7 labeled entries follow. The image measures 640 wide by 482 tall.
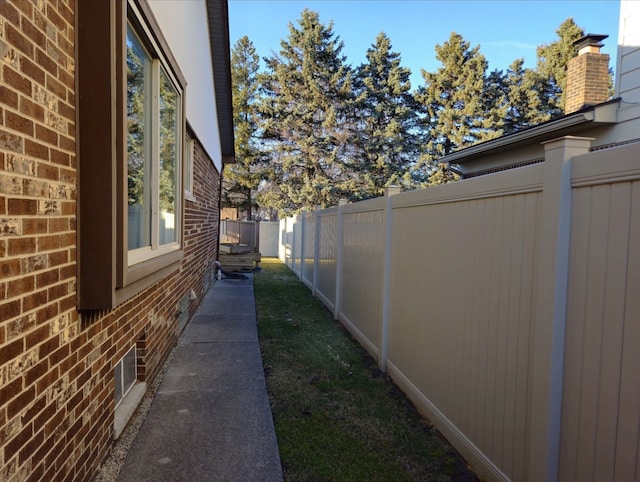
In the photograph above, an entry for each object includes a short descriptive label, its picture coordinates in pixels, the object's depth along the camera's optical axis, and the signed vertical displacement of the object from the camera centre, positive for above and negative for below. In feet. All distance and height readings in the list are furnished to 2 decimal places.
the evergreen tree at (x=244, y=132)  82.79 +17.03
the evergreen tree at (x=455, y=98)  81.66 +24.41
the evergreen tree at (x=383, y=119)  76.69 +19.29
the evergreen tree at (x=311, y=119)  76.33 +18.42
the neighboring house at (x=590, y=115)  18.21 +5.49
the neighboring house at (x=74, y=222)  5.61 -0.07
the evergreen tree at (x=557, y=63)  77.00 +30.77
